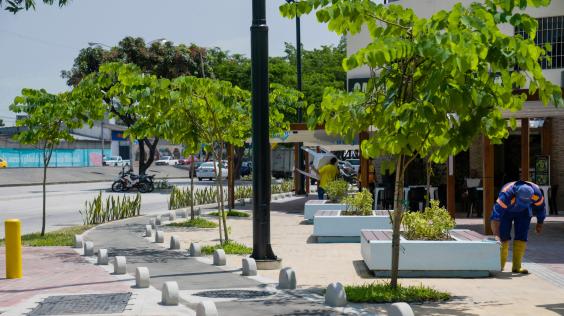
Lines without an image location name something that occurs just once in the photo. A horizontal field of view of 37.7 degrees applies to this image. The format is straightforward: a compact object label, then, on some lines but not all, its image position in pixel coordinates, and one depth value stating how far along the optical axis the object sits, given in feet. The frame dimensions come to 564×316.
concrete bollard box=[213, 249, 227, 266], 43.91
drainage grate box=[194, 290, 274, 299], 33.35
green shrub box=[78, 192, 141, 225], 73.92
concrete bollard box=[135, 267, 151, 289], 35.78
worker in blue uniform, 39.78
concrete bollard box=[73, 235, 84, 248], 54.11
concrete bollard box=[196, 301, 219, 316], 26.73
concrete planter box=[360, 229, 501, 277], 39.01
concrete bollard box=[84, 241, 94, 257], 49.42
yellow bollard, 39.75
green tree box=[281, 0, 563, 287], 27.22
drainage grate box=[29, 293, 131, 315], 30.30
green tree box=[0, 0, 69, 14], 34.65
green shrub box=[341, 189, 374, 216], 58.51
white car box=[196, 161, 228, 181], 187.73
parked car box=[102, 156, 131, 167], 275.39
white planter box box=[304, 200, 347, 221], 68.49
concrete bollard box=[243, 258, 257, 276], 39.42
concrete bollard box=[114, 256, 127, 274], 40.65
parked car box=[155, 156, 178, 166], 308.81
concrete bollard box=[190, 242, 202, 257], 48.29
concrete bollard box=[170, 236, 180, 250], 52.65
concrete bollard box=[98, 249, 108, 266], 44.86
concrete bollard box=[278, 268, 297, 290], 34.65
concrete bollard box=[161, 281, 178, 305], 31.12
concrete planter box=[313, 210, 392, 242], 55.77
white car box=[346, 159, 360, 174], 198.49
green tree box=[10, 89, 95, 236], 60.03
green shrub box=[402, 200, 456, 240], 40.50
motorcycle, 134.00
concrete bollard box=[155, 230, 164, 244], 56.90
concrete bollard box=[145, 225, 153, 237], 61.77
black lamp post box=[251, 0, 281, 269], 41.81
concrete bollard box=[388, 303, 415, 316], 25.07
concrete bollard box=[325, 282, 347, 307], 30.32
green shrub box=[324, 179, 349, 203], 72.49
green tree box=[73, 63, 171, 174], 48.93
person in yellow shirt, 80.43
